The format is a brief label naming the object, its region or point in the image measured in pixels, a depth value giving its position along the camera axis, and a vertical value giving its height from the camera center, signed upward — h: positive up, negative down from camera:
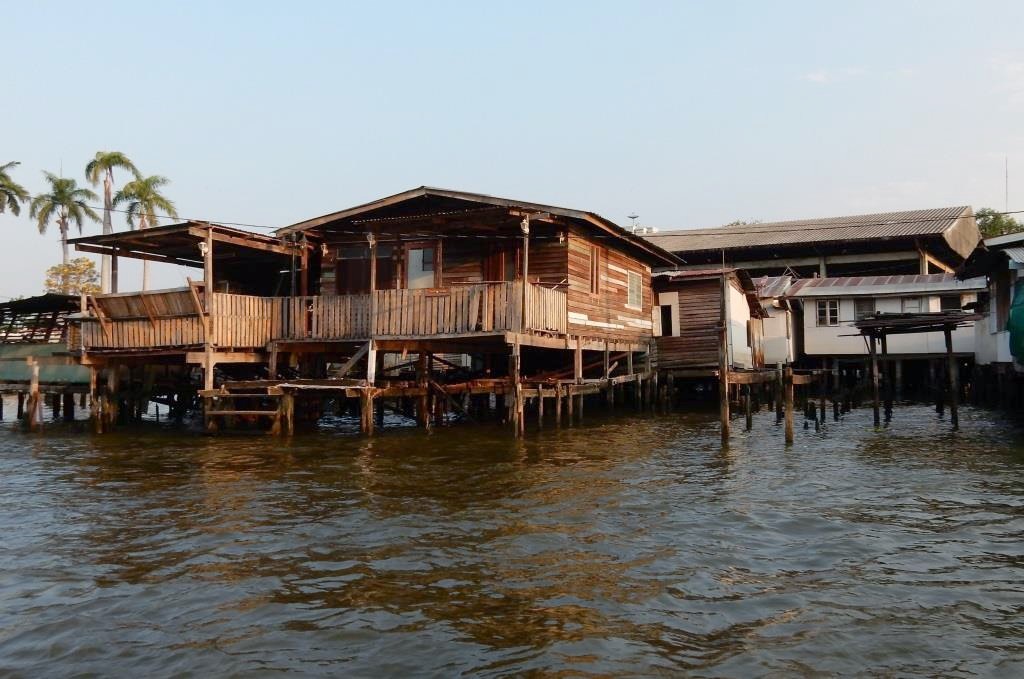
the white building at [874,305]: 34.05 +2.72
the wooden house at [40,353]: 27.19 +0.85
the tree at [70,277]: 47.75 +5.92
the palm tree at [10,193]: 48.19 +10.91
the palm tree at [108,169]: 49.38 +12.61
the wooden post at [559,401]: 21.77 -0.80
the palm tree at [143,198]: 49.75 +10.86
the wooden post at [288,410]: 20.33 -0.89
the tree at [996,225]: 52.44 +9.23
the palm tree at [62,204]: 49.97 +10.60
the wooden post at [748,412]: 22.05 -1.14
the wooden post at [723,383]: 18.61 -0.30
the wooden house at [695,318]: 29.34 +1.92
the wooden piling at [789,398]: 18.45 -0.65
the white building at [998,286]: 20.67 +2.38
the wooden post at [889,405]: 23.73 -1.07
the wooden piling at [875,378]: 22.38 -0.27
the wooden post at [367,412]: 19.80 -0.95
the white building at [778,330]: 37.28 +1.82
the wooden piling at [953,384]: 21.39 -0.44
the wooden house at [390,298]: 20.11 +1.95
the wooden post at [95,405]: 23.39 -0.83
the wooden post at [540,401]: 20.84 -0.76
